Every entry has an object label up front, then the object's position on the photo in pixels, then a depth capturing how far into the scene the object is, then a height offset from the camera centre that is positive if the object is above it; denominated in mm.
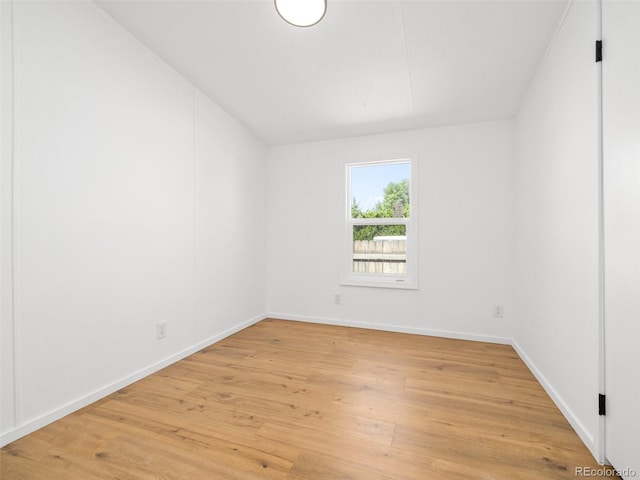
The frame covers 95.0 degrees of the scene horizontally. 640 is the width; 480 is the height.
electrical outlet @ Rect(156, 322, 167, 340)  2359 -738
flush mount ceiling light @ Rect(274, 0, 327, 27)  1635 +1311
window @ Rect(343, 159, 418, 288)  3469 +170
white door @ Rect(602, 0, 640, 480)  1126 +42
